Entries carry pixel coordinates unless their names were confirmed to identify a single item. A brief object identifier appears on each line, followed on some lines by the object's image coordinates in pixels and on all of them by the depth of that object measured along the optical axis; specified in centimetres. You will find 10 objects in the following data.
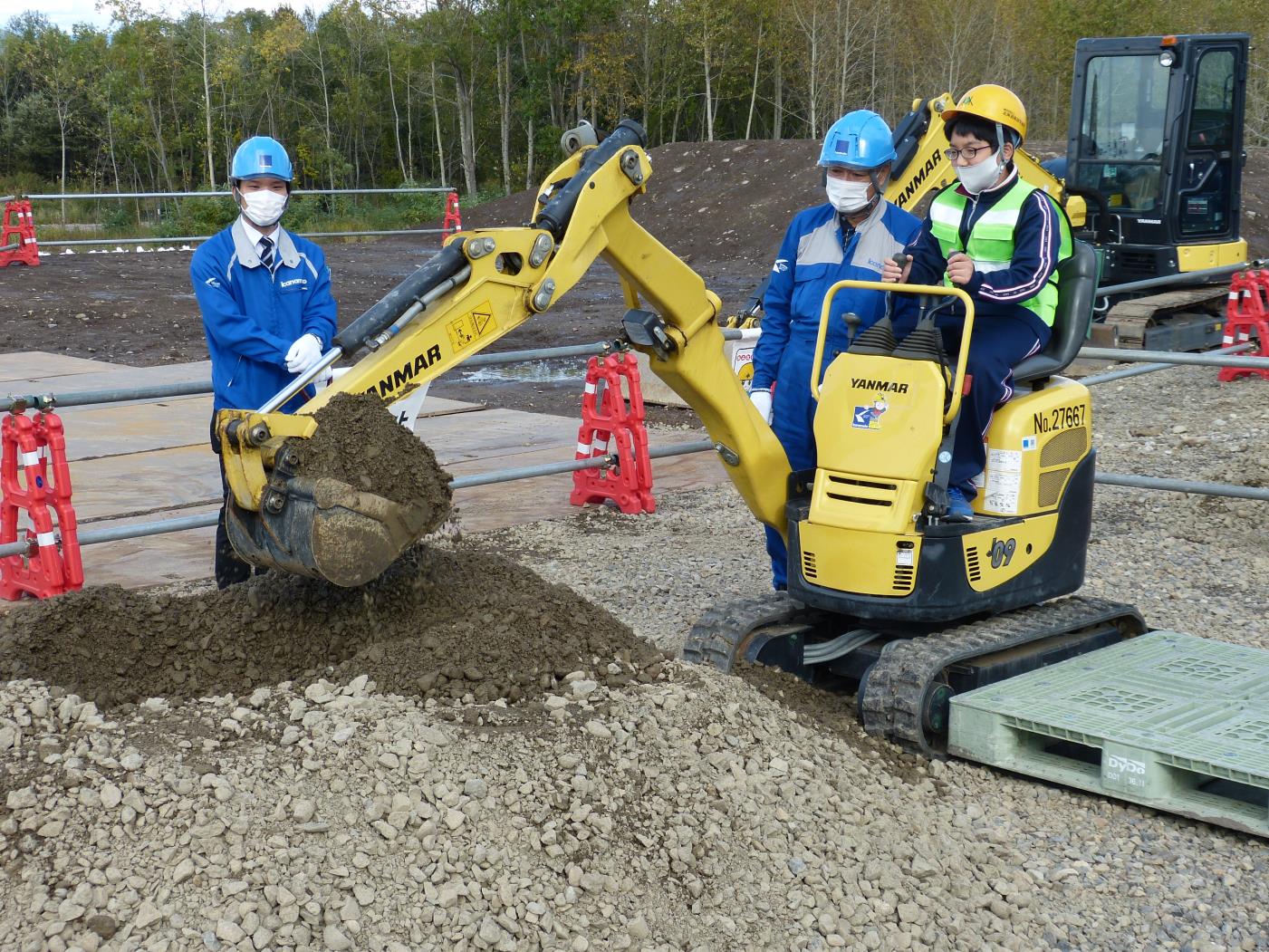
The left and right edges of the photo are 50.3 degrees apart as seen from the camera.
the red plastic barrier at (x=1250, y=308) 1265
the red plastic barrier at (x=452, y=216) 2659
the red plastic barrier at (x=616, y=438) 863
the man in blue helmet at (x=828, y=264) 546
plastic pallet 442
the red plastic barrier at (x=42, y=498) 651
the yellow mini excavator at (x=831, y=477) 444
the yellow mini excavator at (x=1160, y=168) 1462
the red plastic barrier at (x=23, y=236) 2250
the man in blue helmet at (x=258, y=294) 578
